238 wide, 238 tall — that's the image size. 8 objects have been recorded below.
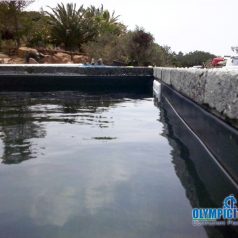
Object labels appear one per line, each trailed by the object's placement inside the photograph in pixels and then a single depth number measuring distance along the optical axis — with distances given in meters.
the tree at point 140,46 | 23.09
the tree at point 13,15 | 28.78
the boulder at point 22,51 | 28.36
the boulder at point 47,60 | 27.15
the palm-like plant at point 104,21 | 35.81
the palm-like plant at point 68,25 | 32.28
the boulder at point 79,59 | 29.67
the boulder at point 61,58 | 28.23
